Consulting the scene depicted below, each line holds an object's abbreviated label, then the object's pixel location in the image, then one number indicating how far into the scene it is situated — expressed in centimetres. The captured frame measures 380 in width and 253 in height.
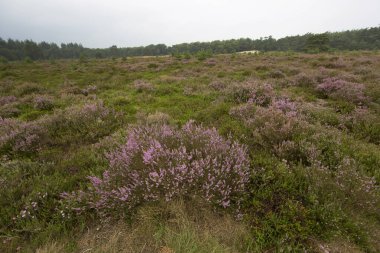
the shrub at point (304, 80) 989
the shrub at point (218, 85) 1033
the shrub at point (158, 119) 586
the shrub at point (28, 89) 1203
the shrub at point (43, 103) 868
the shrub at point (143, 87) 1078
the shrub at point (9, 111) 791
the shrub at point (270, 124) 420
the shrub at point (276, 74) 1271
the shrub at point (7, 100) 988
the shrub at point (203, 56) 2976
